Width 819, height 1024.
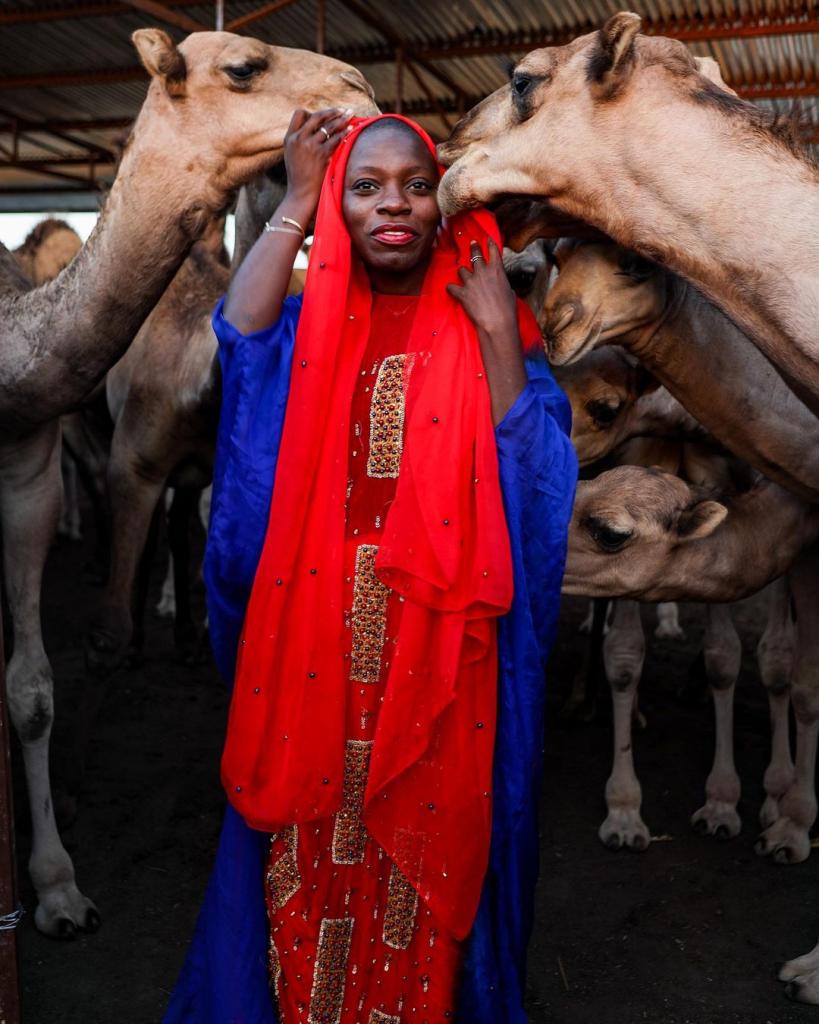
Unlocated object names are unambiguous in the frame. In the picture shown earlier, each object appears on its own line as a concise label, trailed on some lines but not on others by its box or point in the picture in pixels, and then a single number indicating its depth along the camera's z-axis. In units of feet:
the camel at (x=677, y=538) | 10.94
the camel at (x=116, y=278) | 11.03
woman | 8.13
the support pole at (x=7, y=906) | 8.30
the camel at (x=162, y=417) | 14.73
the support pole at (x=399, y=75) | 26.86
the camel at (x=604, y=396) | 13.25
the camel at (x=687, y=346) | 10.75
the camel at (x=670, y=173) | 8.52
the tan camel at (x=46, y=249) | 23.86
